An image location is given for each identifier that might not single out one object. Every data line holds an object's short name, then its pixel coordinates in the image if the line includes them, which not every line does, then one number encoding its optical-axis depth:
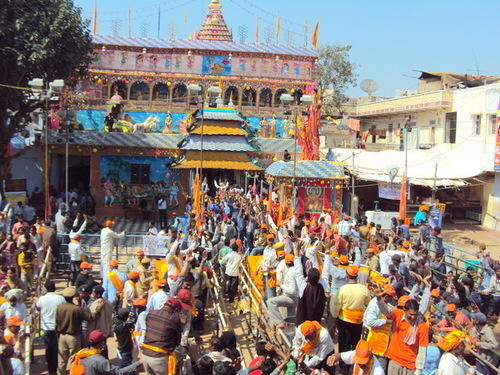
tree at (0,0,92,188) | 20.80
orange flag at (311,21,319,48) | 36.91
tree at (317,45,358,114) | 46.22
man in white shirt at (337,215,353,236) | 14.24
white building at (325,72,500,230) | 24.05
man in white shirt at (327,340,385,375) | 6.43
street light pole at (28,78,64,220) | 15.09
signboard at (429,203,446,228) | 19.39
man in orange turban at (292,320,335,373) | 6.67
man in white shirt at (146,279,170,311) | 8.08
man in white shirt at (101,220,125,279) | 12.33
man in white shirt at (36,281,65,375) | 8.27
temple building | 25.58
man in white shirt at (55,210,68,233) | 15.12
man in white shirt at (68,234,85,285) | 12.22
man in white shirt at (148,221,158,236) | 14.65
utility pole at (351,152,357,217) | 20.48
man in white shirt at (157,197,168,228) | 21.69
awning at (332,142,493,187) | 23.59
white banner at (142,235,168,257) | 13.82
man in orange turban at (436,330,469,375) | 6.07
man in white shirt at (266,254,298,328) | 8.81
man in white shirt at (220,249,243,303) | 11.74
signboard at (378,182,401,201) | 24.45
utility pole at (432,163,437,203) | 20.29
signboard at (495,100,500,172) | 22.81
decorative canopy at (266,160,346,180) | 19.01
